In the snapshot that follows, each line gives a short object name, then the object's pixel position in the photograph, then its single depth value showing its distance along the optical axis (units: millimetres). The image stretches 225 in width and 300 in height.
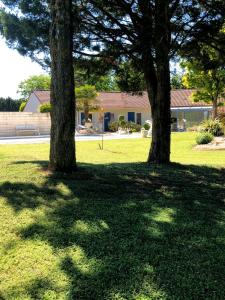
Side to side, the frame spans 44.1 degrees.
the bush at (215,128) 16315
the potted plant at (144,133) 20508
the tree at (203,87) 22012
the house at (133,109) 29383
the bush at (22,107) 36832
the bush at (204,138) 14692
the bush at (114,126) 27923
